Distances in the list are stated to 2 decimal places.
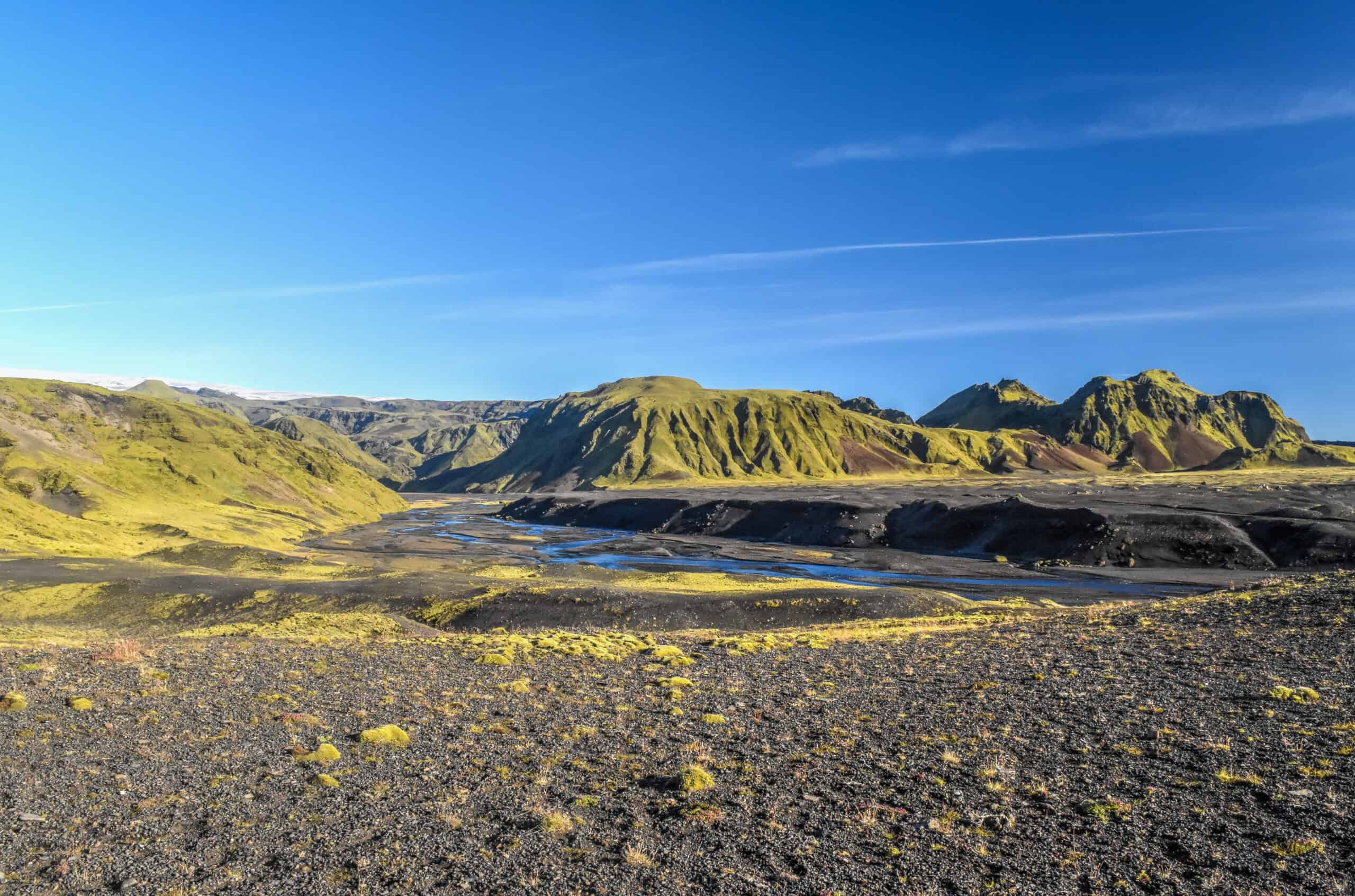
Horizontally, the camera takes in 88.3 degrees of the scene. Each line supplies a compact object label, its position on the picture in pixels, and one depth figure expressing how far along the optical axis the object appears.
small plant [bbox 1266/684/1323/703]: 24.62
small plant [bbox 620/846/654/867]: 14.63
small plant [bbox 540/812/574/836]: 16.14
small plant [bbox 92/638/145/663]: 32.12
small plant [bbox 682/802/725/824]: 16.72
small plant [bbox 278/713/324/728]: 23.66
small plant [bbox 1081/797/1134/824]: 16.25
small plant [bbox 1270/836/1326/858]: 14.30
